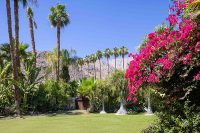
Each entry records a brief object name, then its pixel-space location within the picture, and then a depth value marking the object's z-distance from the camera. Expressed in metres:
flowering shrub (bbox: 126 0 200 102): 6.51
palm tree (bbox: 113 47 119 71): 58.17
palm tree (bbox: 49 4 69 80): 33.68
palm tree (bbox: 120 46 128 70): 57.70
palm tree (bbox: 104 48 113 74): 58.77
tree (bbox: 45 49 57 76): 36.00
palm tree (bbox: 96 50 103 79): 58.92
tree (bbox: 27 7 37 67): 31.01
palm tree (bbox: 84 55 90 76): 60.63
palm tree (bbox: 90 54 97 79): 59.72
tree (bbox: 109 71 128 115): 23.01
